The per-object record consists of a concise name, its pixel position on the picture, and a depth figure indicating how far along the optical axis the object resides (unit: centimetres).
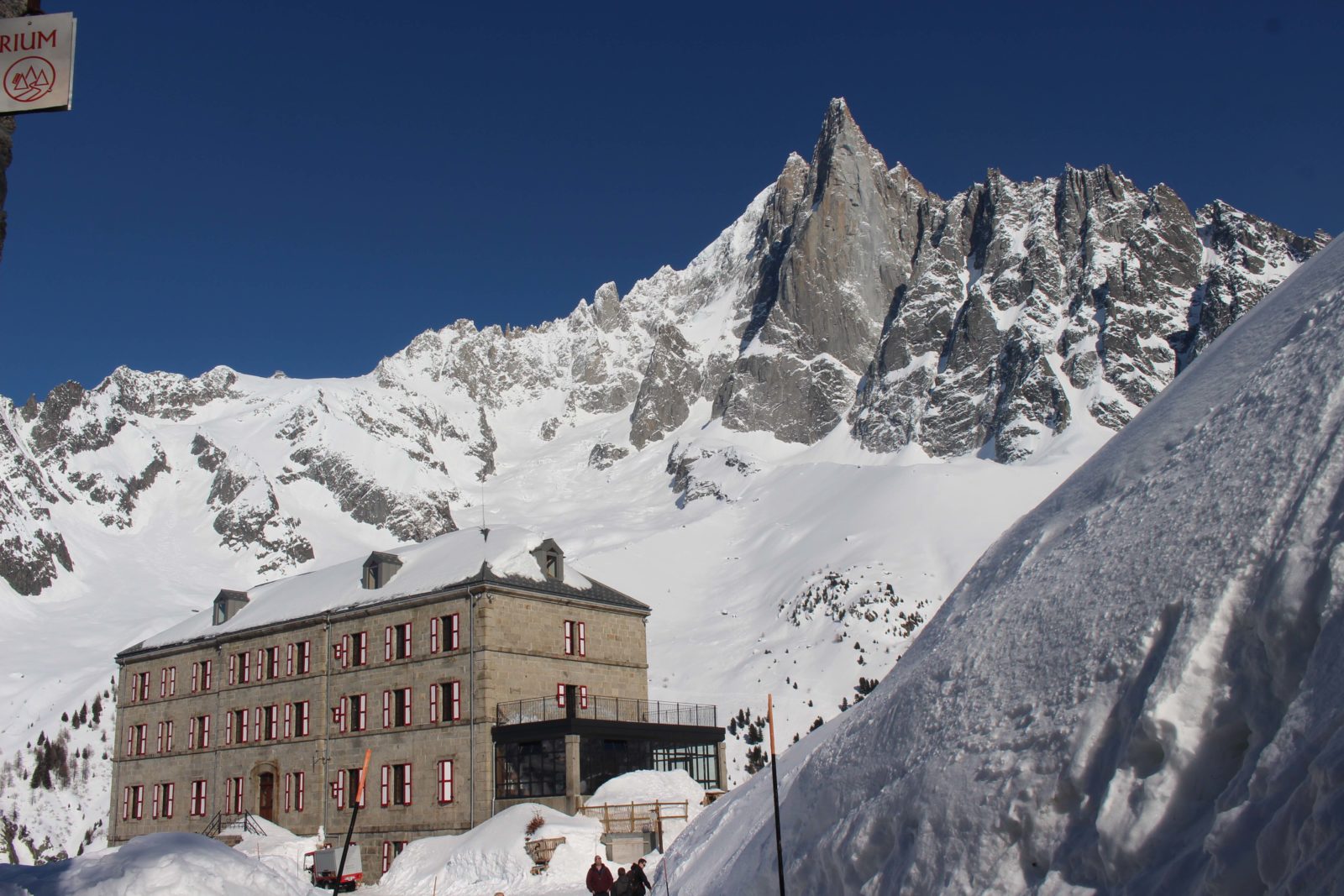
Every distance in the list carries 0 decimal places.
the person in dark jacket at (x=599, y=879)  2200
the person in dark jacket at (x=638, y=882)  2130
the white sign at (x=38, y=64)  963
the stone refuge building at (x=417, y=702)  3959
